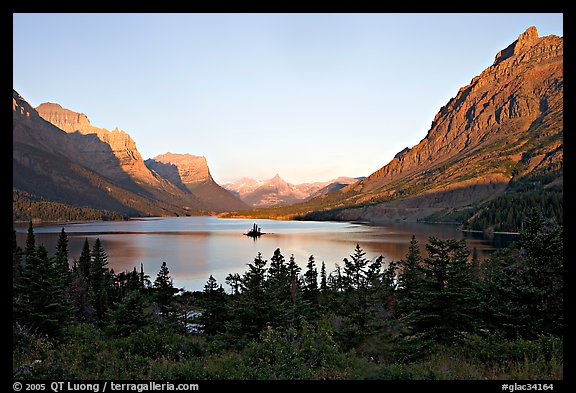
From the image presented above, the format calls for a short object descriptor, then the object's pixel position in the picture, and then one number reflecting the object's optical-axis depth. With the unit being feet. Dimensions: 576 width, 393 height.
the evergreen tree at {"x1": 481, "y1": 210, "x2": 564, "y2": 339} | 54.75
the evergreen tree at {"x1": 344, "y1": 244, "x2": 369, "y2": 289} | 182.41
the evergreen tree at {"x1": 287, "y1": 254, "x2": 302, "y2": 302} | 205.16
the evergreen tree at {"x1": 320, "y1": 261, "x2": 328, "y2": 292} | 215.51
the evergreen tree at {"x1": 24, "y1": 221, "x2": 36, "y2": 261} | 208.07
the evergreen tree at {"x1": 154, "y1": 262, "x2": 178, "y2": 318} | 141.99
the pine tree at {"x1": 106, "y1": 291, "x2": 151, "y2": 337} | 70.66
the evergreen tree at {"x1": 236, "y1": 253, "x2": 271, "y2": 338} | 79.25
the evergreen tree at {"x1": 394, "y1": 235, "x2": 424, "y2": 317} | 131.25
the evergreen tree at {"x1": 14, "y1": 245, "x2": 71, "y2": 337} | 69.67
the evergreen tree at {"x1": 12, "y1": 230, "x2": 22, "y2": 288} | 194.46
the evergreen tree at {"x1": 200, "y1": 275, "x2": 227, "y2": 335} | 120.47
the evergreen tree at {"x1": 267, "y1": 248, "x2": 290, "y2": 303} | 89.47
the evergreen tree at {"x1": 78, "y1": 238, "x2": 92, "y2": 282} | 235.63
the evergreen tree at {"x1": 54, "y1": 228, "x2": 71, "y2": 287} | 185.83
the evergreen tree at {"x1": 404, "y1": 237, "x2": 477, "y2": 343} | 61.77
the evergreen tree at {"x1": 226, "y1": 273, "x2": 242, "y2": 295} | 251.85
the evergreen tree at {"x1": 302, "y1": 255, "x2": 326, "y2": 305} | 172.45
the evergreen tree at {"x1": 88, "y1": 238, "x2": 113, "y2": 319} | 180.96
